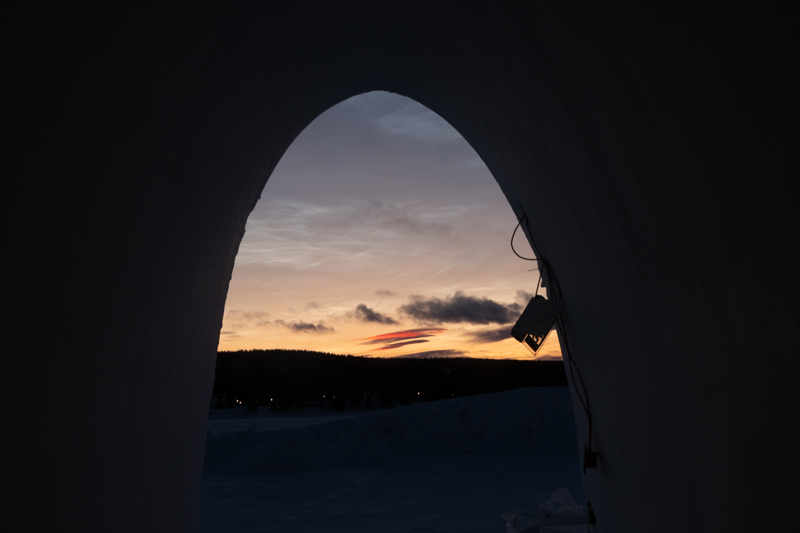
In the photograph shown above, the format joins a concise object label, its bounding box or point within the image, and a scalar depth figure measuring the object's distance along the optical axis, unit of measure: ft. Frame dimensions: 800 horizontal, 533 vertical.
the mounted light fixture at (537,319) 12.17
